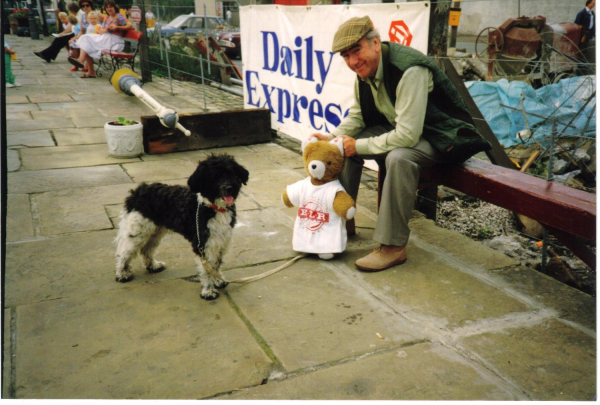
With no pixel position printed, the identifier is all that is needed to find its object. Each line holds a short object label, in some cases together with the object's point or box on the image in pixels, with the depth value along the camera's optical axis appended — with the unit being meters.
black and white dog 2.76
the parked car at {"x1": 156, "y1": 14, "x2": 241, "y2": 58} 17.73
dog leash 2.89
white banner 4.38
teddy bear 3.36
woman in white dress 11.42
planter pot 5.74
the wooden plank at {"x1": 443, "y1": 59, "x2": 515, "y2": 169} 4.03
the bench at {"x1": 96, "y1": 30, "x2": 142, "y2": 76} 11.48
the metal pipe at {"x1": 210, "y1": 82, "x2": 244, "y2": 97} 10.15
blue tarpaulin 4.92
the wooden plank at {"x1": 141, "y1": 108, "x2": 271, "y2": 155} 6.00
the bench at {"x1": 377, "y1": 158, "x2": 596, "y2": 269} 2.63
